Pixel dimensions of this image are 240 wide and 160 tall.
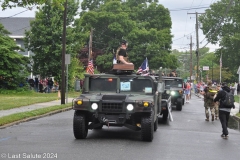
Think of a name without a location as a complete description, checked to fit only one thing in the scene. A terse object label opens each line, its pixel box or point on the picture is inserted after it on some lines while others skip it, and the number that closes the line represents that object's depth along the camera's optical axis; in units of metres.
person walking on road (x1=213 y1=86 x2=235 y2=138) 14.09
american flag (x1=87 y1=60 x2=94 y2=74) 25.91
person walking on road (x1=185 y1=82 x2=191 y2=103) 36.47
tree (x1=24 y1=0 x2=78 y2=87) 40.47
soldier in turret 14.05
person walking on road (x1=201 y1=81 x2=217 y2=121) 19.44
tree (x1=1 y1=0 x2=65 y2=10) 16.98
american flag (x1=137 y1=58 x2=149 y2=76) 30.25
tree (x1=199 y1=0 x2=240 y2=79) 68.44
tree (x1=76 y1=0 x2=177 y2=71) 58.31
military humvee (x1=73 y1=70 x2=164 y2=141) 11.95
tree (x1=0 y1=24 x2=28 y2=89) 36.97
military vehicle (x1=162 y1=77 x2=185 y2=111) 25.00
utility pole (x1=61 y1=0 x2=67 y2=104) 25.97
